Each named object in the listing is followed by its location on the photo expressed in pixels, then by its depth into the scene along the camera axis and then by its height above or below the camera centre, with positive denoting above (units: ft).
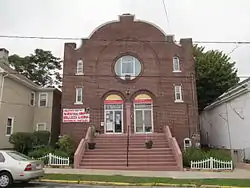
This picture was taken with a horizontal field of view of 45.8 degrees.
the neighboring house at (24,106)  76.64 +9.46
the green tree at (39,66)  139.03 +34.74
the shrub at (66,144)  70.86 -1.52
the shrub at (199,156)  59.77 -3.53
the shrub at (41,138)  75.09 +0.09
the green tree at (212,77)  108.17 +22.22
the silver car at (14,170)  35.81 -3.80
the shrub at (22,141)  71.10 -0.64
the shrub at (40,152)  63.93 -3.00
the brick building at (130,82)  81.61 +15.84
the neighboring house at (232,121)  66.57 +4.53
